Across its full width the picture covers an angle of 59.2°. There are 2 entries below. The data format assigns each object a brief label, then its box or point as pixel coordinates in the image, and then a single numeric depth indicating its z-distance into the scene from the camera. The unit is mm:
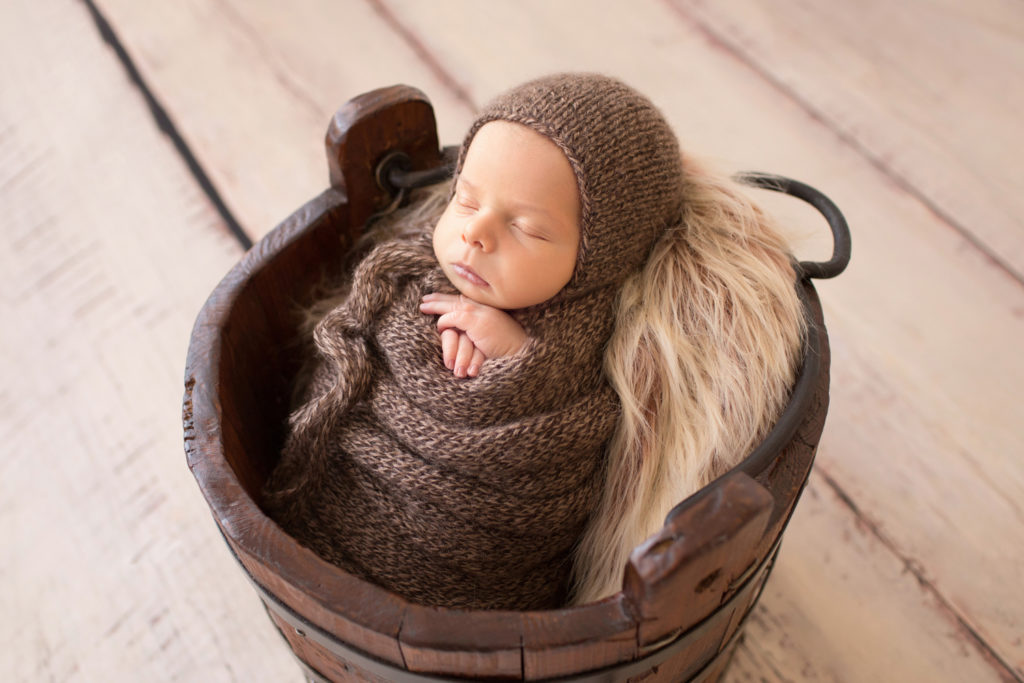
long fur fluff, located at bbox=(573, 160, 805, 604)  705
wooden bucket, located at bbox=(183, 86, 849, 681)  536
